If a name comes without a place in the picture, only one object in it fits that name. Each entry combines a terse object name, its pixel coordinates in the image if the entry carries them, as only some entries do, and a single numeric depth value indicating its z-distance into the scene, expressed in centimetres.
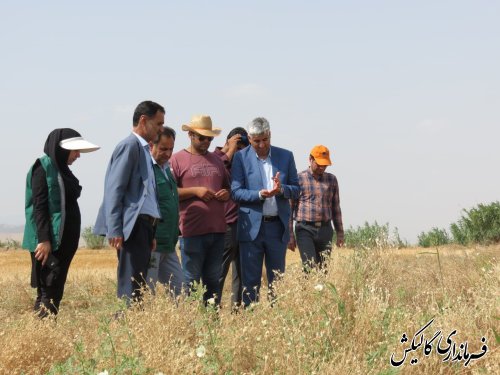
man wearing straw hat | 724
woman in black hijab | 658
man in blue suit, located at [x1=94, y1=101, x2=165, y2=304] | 602
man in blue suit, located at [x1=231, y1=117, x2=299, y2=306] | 741
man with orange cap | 920
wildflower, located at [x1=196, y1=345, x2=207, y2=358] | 422
